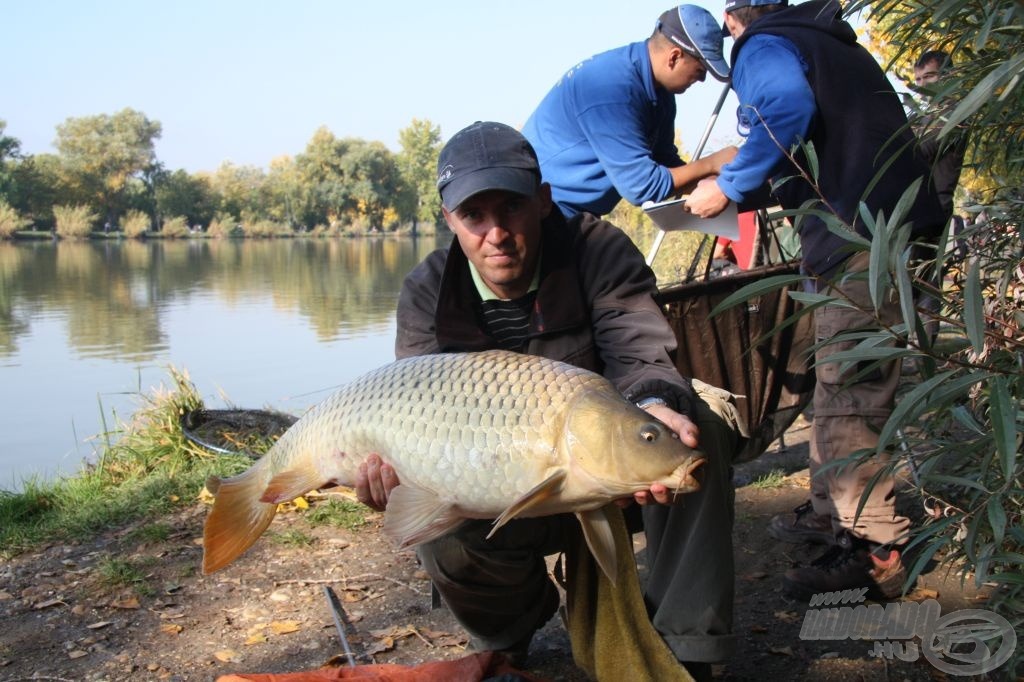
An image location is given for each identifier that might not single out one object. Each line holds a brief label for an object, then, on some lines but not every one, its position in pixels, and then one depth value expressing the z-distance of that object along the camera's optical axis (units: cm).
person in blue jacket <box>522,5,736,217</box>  290
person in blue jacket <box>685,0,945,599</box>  223
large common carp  140
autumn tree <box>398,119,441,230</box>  5378
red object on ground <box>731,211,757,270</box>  495
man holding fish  165
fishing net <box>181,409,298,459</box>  391
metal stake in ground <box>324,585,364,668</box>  207
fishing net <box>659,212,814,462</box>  280
